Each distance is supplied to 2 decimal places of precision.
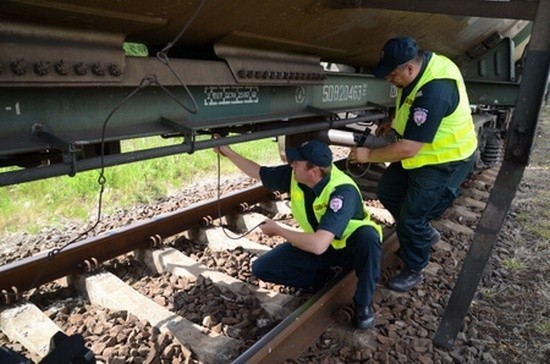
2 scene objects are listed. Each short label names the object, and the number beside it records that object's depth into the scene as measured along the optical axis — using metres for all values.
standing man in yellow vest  3.18
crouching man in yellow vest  2.90
